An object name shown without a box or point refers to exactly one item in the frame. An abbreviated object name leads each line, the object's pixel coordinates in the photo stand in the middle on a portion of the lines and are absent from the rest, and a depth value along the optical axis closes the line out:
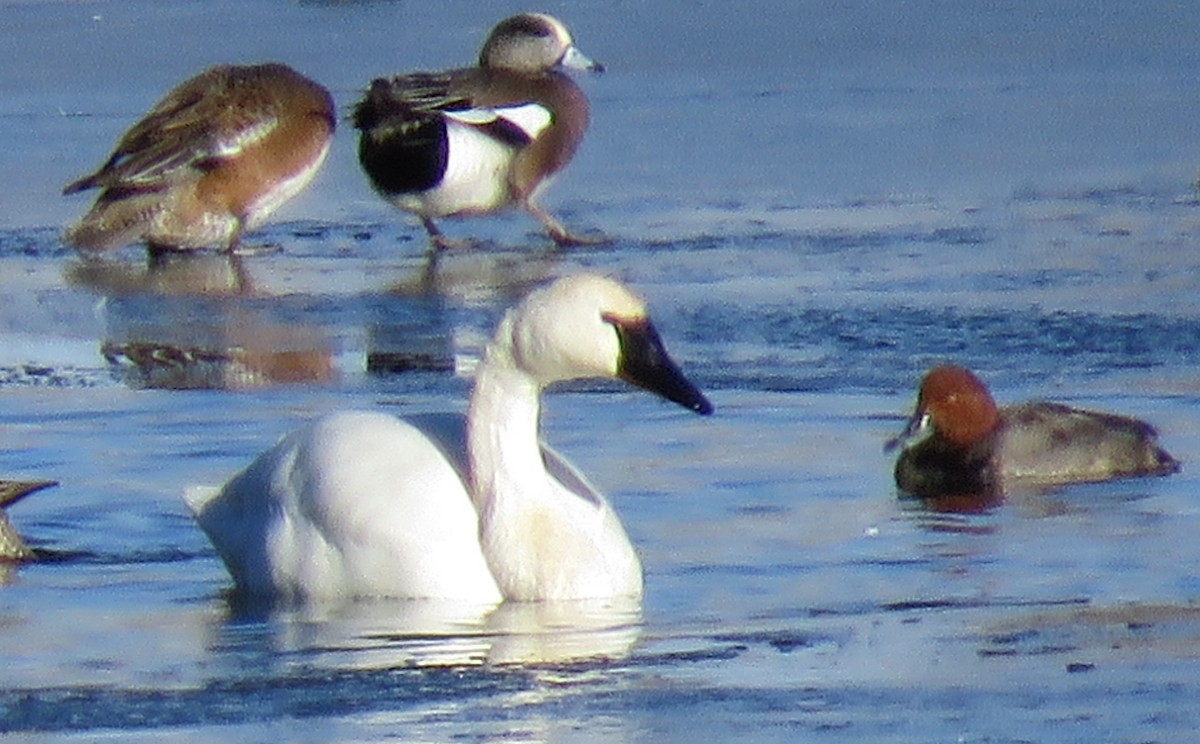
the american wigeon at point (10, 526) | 16.17
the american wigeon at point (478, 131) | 29.72
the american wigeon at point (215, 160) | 29.12
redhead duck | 18.19
